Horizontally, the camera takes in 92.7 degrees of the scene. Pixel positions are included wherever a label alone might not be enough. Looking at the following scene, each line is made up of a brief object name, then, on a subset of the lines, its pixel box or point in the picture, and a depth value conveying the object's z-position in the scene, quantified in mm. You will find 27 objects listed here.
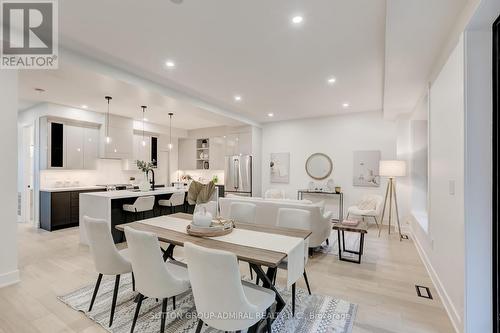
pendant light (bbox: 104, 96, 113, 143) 6142
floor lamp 5043
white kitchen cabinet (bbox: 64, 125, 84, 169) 5770
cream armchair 5309
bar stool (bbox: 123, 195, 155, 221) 4352
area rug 2062
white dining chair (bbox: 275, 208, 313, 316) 2838
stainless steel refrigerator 7227
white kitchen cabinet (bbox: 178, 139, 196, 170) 8664
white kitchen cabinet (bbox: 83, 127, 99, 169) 6105
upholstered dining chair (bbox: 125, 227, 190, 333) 1770
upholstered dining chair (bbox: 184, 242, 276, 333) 1404
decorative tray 2273
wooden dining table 1733
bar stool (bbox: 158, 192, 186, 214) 5141
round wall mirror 6660
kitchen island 4117
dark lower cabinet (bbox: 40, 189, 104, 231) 5203
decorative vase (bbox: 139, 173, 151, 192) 4965
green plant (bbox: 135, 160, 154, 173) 5043
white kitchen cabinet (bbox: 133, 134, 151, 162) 7284
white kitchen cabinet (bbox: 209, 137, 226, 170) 7840
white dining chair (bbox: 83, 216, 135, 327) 2125
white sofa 3623
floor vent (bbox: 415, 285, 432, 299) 2639
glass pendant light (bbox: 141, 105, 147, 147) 5559
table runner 1878
